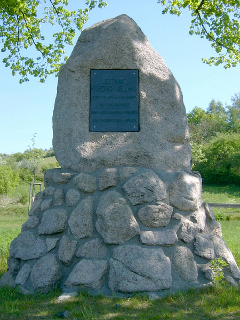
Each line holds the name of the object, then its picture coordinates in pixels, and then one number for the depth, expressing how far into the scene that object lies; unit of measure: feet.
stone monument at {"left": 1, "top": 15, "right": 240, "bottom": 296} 12.08
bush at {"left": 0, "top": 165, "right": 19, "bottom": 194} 69.36
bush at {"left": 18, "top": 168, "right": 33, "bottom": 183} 96.65
